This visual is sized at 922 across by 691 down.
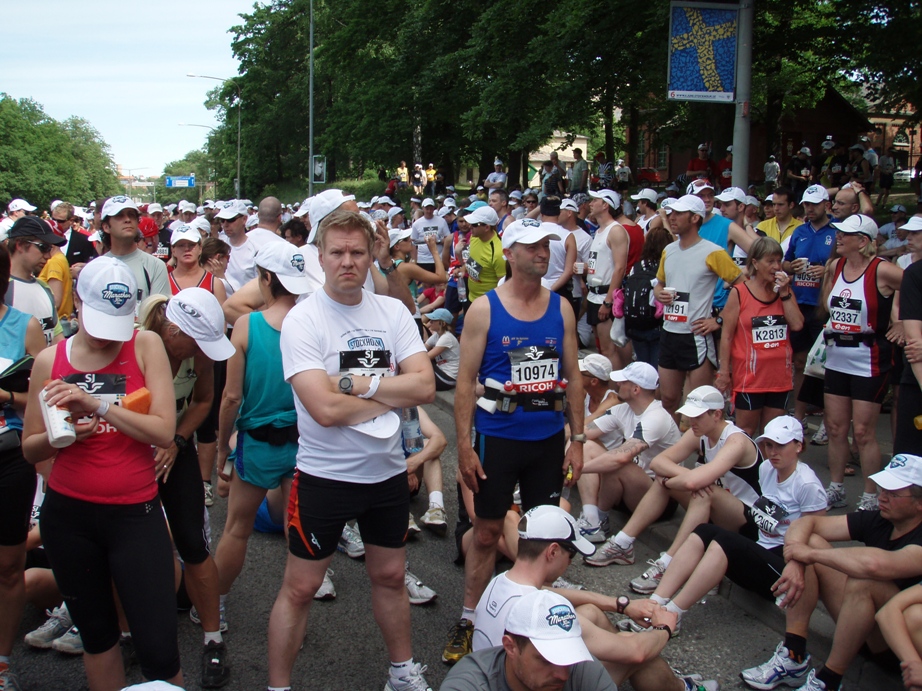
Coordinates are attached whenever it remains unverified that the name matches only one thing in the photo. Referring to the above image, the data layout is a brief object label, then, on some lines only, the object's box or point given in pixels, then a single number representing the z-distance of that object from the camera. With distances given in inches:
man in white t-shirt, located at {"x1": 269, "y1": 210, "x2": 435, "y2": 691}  128.5
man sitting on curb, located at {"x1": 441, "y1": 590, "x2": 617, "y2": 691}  102.8
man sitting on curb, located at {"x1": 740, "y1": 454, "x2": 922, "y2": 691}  143.3
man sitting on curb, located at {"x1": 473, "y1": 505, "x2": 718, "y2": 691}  128.9
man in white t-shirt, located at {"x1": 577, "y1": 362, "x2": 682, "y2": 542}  216.8
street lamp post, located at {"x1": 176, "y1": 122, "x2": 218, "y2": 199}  3412.4
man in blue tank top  158.4
